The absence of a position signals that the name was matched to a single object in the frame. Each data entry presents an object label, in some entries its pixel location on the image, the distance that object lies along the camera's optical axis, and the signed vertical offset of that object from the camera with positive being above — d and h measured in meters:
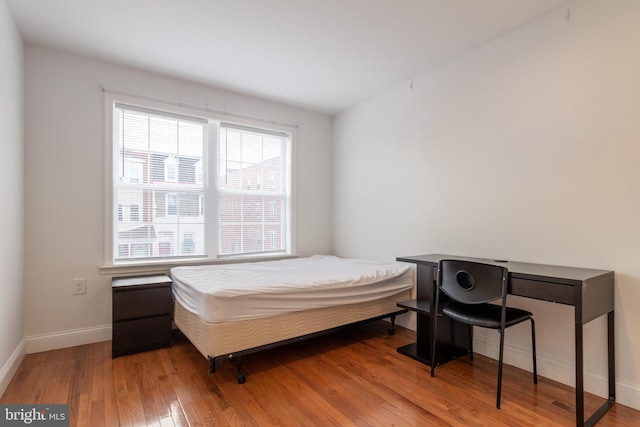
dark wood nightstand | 2.48 -0.78
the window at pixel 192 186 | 2.99 +0.31
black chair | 1.89 -0.49
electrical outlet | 2.73 -0.60
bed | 2.09 -0.64
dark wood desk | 1.63 -0.47
